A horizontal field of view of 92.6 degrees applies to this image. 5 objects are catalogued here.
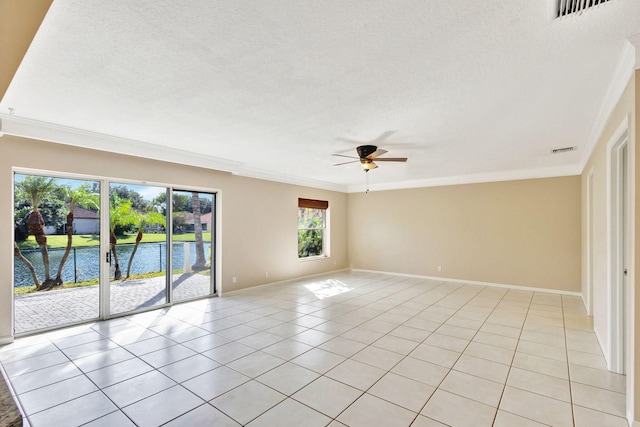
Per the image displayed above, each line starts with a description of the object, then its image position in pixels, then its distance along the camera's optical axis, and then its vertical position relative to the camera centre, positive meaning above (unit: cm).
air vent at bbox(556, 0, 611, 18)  163 +114
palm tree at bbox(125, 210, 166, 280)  470 -4
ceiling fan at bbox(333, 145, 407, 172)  433 +92
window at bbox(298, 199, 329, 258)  771 -25
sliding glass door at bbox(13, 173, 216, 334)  381 -43
